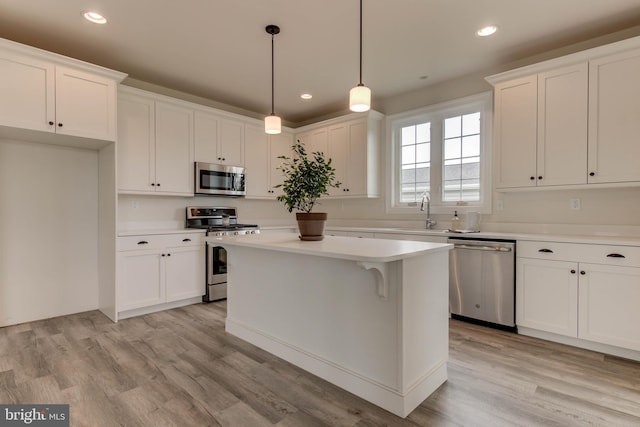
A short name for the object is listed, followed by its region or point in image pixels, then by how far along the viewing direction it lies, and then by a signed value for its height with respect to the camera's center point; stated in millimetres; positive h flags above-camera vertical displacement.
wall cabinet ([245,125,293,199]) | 4777 +724
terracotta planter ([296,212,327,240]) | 2377 -129
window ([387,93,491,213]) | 3703 +648
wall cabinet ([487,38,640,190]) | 2615 +785
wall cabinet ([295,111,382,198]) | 4449 +805
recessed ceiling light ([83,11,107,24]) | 2598 +1554
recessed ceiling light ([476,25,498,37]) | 2793 +1563
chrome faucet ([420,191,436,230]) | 4016 +21
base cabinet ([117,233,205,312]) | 3348 -694
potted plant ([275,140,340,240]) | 2213 +168
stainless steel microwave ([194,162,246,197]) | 4160 +373
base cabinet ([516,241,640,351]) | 2408 -673
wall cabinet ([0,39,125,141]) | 2658 +1008
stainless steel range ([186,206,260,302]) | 4016 -321
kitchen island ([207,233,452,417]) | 1788 -682
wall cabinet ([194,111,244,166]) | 4195 +928
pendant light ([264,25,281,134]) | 2836 +765
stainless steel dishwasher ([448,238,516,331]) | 2969 -713
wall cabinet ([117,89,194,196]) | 3559 +727
